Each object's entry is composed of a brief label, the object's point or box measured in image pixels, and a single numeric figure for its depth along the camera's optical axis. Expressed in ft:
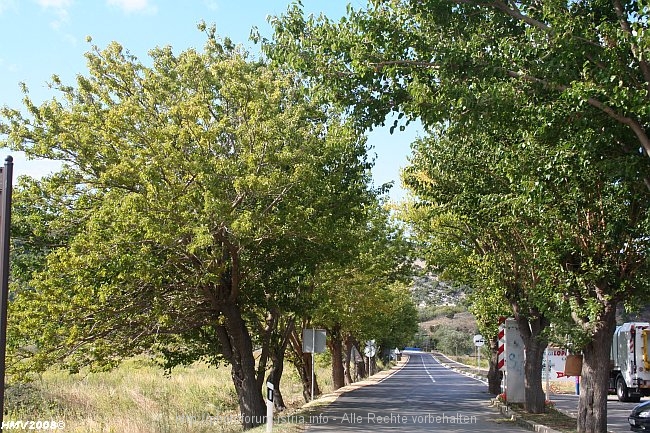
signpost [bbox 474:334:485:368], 138.31
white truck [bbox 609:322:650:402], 102.78
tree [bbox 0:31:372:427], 50.39
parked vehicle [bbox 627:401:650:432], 58.54
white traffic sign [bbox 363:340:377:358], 170.09
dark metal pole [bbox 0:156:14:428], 20.77
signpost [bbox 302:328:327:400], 83.76
